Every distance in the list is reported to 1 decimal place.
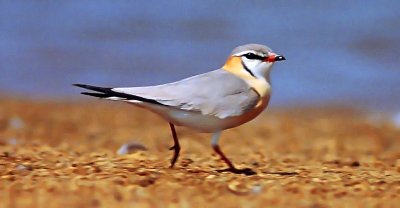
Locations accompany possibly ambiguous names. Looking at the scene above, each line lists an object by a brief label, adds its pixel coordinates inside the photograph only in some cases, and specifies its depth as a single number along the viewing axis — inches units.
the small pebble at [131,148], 545.9
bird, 410.6
